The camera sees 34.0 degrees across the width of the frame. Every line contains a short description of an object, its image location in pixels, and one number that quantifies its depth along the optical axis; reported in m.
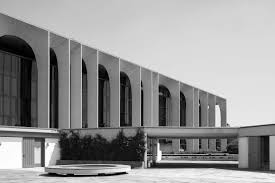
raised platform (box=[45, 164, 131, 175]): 27.09
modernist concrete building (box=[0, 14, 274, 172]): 36.03
